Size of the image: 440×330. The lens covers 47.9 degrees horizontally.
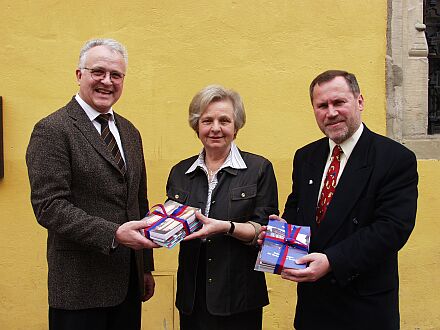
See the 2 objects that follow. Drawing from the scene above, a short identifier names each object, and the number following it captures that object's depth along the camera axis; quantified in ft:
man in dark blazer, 6.95
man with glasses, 7.09
